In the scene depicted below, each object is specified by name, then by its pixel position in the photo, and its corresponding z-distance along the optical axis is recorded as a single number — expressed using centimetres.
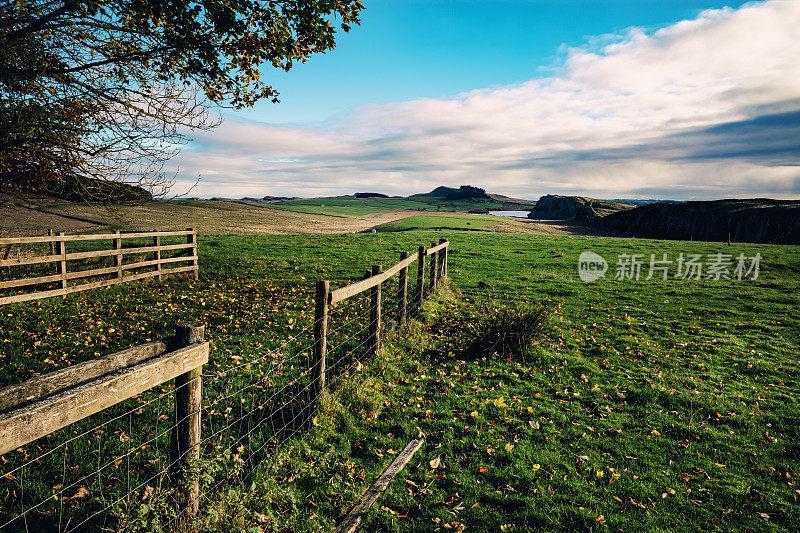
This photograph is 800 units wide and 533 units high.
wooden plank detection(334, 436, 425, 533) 393
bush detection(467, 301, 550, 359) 873
